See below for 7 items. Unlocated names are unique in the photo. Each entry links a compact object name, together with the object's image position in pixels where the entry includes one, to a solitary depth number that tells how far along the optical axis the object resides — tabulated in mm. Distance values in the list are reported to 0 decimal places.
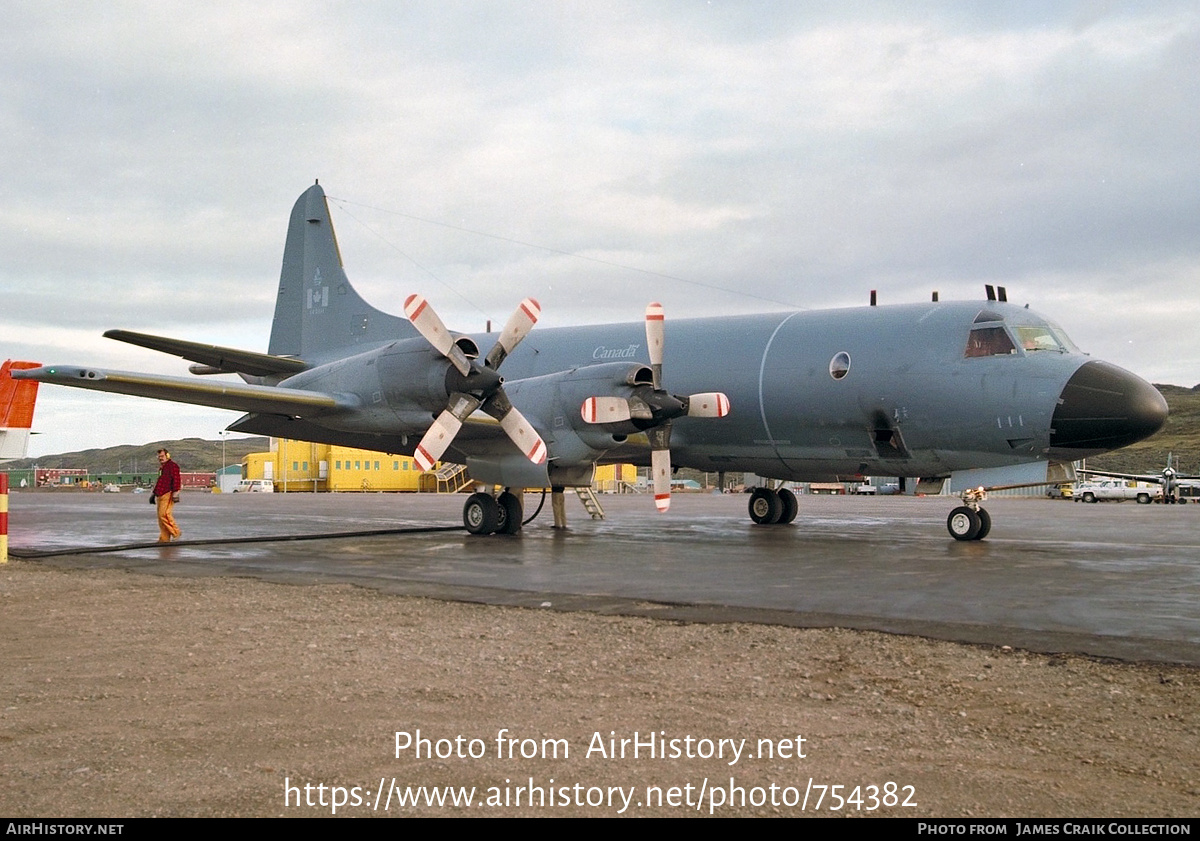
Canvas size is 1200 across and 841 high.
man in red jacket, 16594
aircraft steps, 23731
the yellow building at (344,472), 64312
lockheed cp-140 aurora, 15680
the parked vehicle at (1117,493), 53875
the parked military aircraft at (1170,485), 52594
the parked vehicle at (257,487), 73250
